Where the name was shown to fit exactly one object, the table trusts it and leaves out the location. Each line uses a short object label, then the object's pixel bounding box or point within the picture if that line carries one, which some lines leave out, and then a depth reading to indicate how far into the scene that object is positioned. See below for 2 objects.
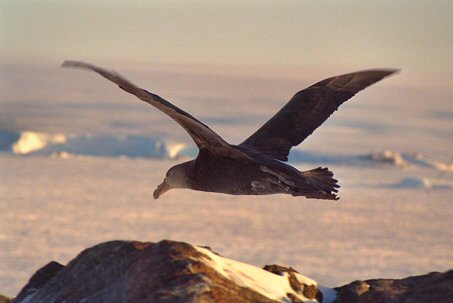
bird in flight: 20.16
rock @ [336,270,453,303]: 19.59
